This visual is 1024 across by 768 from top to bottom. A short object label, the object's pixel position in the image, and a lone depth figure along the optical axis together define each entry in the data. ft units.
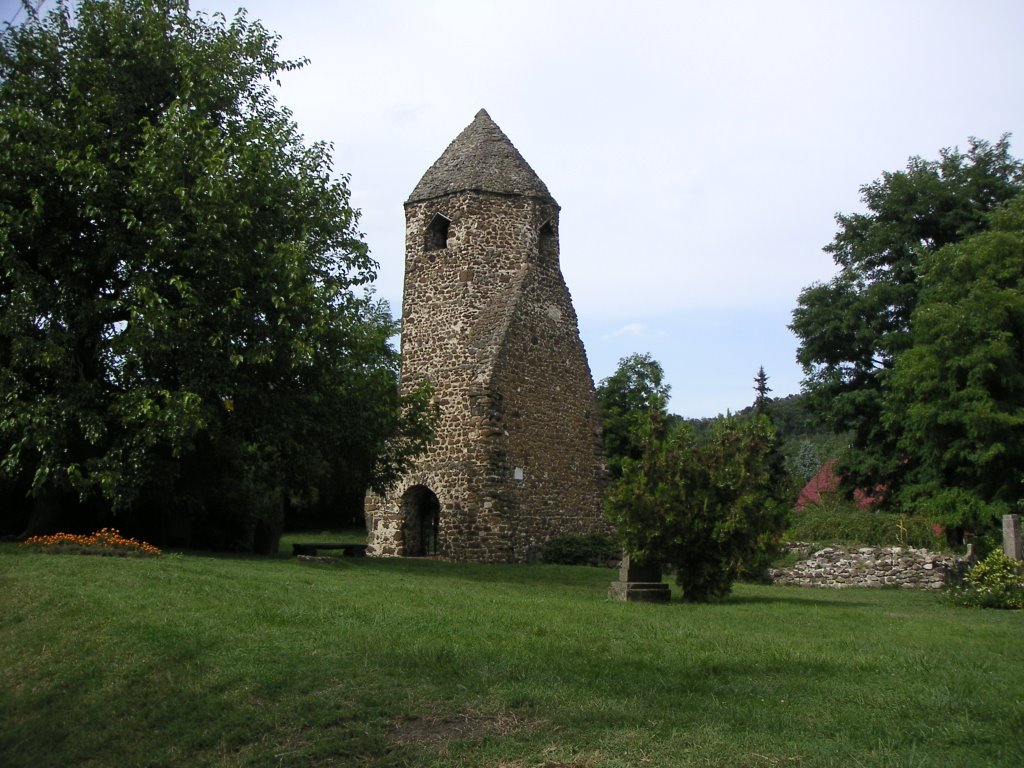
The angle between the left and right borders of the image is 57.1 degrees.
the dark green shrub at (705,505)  42.39
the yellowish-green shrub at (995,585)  49.24
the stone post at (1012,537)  58.34
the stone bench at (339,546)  71.27
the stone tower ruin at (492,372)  77.36
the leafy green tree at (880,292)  99.91
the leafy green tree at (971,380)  76.69
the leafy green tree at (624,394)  136.46
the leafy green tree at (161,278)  51.52
